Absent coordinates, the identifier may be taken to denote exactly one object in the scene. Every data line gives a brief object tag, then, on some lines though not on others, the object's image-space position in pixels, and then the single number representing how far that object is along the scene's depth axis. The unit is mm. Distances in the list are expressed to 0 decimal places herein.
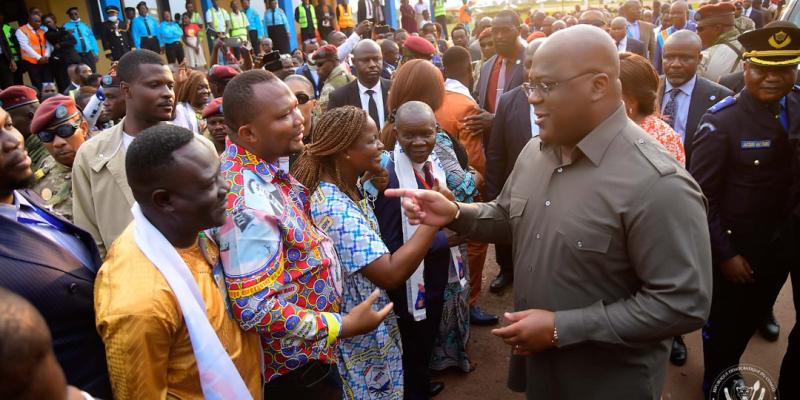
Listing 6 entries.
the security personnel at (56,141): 3188
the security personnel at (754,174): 2947
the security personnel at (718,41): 5633
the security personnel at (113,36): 12578
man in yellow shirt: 1542
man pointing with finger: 1703
